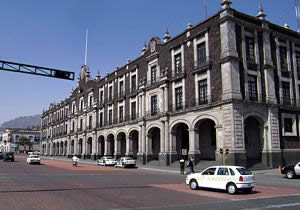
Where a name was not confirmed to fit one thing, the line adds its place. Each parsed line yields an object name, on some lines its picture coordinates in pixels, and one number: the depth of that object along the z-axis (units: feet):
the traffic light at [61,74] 68.64
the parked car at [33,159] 151.02
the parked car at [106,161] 148.97
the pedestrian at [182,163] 96.63
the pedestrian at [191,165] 91.70
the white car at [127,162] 130.62
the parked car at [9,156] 184.11
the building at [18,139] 458.09
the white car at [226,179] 50.83
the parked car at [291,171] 79.87
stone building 108.06
